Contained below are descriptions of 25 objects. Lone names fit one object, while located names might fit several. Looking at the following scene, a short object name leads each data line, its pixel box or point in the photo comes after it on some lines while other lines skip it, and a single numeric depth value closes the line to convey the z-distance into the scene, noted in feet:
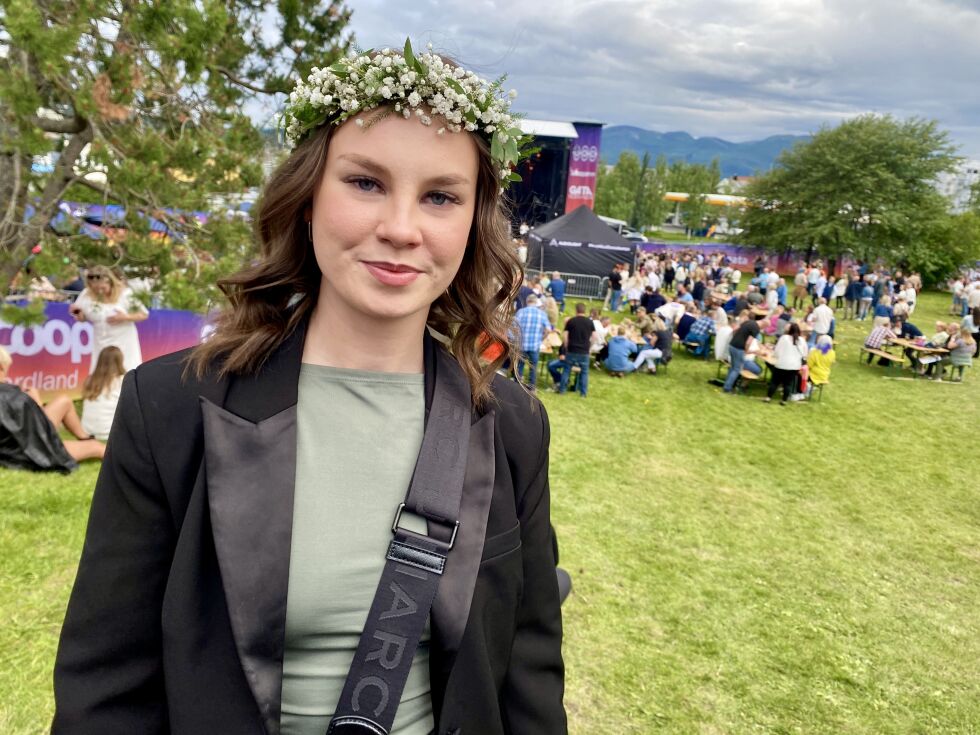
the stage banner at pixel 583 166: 110.22
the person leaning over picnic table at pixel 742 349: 42.06
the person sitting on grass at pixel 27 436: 18.75
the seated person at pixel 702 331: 49.29
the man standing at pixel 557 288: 60.90
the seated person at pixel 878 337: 53.16
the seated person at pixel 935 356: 50.26
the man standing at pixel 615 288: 67.21
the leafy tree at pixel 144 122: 14.16
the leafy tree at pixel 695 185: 238.07
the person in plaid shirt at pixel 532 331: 37.04
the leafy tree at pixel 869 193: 116.06
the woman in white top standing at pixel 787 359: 39.93
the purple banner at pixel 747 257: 125.69
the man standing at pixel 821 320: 51.16
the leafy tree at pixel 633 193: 234.99
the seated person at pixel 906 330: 54.08
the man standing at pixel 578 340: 37.09
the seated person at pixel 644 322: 46.72
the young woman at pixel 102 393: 21.53
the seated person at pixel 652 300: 58.49
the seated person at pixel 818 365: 41.86
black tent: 71.36
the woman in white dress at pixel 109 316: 22.89
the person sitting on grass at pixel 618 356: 43.04
